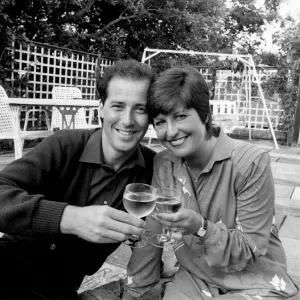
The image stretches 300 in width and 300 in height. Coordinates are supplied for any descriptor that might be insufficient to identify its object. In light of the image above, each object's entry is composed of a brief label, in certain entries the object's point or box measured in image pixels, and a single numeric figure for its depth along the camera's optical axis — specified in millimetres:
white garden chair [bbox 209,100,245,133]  8188
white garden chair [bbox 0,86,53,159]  4898
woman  1594
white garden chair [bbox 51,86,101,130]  6340
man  1694
